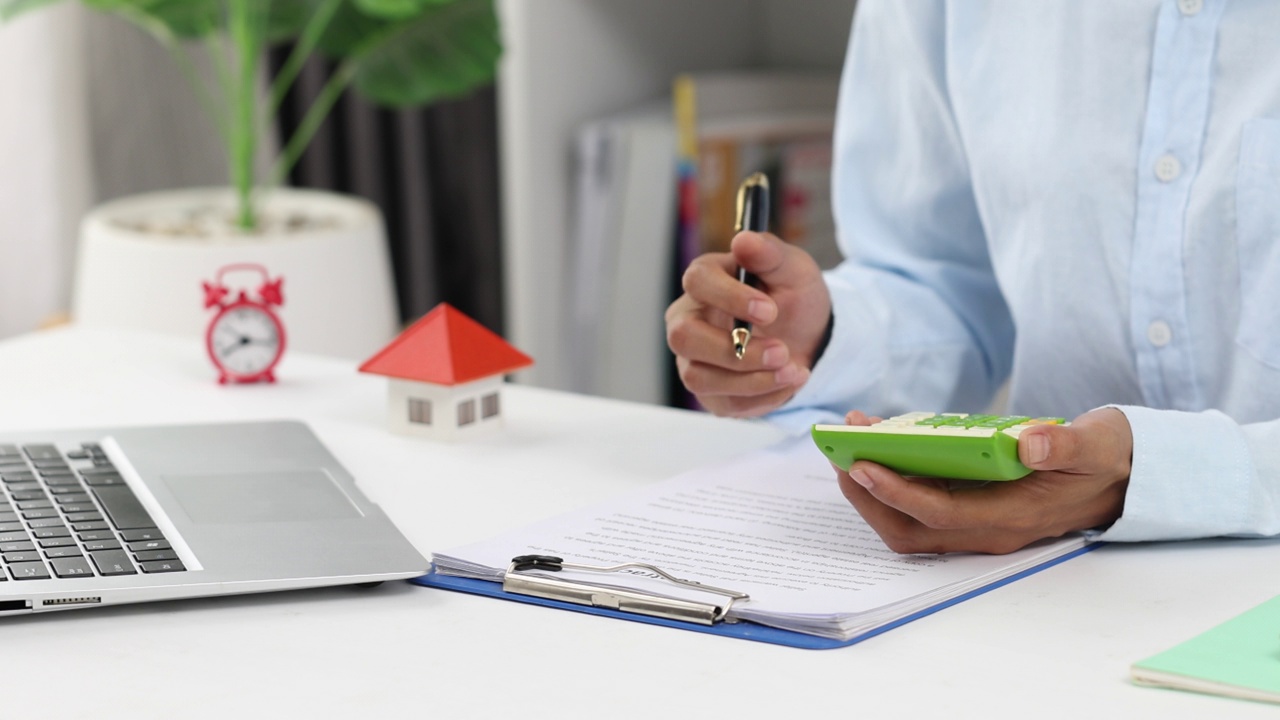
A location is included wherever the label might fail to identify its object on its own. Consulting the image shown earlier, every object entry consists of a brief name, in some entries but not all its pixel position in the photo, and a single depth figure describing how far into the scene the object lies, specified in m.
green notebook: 1.71
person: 1.90
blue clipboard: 1.78
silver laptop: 1.83
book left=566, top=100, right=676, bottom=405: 3.15
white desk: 1.72
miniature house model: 2.14
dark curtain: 3.89
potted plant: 2.89
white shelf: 3.14
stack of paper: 1.80
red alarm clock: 2.29
